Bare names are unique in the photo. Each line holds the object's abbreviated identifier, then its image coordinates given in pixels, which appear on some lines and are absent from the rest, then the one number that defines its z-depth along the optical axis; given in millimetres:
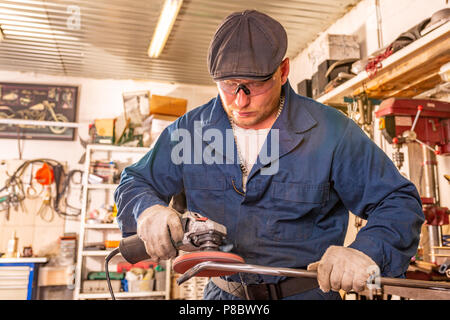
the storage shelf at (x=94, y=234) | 4309
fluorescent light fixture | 3270
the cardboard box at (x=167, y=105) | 4676
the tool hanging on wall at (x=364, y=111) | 2481
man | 1088
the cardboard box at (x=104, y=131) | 4754
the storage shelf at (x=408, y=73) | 1858
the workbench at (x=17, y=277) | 4135
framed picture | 4934
